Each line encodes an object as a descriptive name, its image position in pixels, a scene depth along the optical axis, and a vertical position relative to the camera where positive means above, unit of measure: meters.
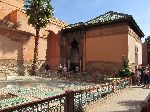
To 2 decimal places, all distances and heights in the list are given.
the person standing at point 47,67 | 14.49 -1.00
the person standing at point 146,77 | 9.49 -1.42
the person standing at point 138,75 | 9.82 -1.31
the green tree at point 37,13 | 12.81 +4.96
